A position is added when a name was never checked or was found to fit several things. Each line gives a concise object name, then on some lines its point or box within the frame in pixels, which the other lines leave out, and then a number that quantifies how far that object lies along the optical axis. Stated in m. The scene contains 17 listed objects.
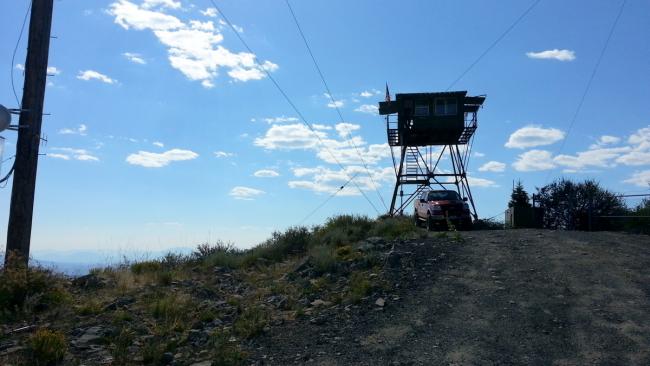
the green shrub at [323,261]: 14.12
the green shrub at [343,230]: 19.39
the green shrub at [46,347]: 8.21
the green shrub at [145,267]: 15.12
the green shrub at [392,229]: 19.92
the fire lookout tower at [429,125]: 34.72
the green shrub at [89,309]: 10.65
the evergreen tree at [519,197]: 35.06
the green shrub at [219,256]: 17.14
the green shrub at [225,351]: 8.15
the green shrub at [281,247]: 18.56
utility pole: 11.02
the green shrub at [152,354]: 8.30
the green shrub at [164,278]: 13.47
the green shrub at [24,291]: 10.48
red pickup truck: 25.22
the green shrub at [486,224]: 30.94
